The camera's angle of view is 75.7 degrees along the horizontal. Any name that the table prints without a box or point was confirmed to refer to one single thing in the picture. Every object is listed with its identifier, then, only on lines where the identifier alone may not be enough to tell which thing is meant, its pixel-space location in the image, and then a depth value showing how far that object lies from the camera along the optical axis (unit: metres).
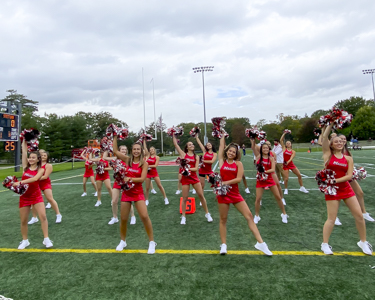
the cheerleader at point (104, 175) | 6.44
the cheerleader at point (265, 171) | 4.92
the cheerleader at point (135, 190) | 3.76
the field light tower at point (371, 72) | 41.78
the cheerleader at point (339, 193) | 3.54
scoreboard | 15.19
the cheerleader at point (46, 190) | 5.17
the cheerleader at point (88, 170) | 7.71
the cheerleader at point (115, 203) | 5.38
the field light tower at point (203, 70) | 35.78
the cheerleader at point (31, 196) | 4.08
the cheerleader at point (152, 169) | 6.93
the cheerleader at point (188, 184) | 5.33
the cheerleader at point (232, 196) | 3.67
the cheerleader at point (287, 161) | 7.60
